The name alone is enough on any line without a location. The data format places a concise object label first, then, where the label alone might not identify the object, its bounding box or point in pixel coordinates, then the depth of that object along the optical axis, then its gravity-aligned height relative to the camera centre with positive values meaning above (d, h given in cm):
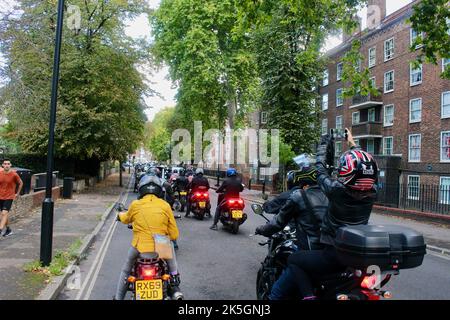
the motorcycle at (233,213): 1180 -130
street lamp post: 743 -32
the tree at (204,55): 3197 +850
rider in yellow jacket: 477 -67
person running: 1038 -70
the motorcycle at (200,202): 1446 -125
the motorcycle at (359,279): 331 -92
